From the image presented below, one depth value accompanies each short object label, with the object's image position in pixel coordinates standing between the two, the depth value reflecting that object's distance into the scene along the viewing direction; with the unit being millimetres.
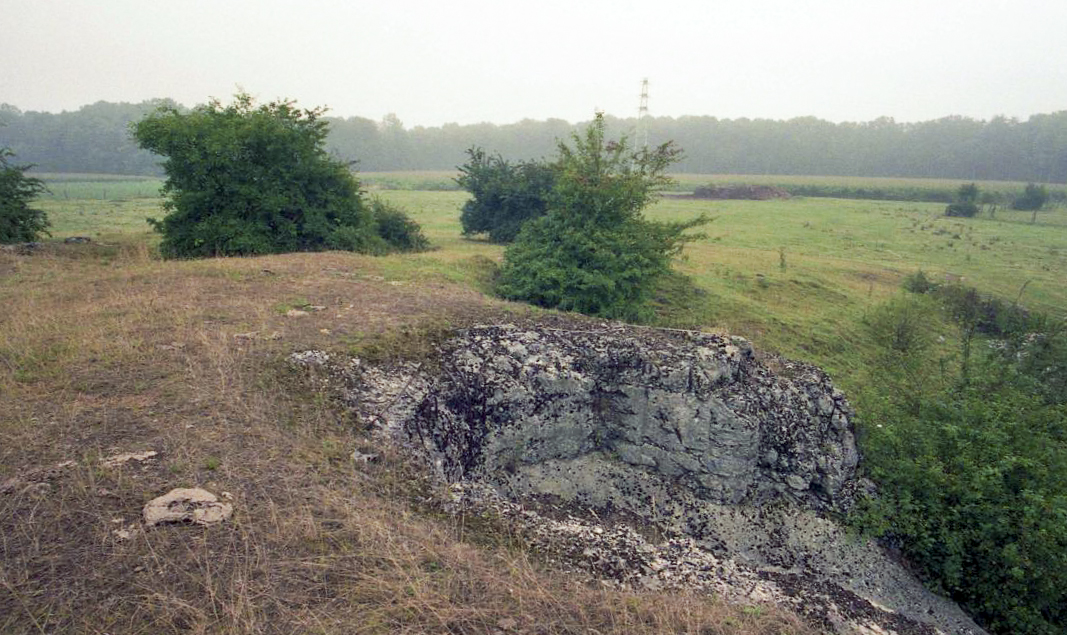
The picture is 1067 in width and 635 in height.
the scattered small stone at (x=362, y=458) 5875
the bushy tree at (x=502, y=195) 25531
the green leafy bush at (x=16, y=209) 16281
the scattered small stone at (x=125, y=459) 5098
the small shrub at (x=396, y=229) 21344
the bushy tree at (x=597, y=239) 14531
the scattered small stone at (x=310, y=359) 7492
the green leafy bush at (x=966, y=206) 43812
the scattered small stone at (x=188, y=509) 4457
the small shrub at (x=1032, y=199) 47031
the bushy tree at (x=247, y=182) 15523
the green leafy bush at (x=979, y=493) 7219
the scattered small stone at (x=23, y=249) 14367
